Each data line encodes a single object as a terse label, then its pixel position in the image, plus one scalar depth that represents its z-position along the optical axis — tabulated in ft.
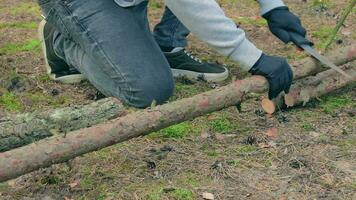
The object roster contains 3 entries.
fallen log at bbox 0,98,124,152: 13.05
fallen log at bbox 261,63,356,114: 16.24
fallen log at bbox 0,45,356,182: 11.78
